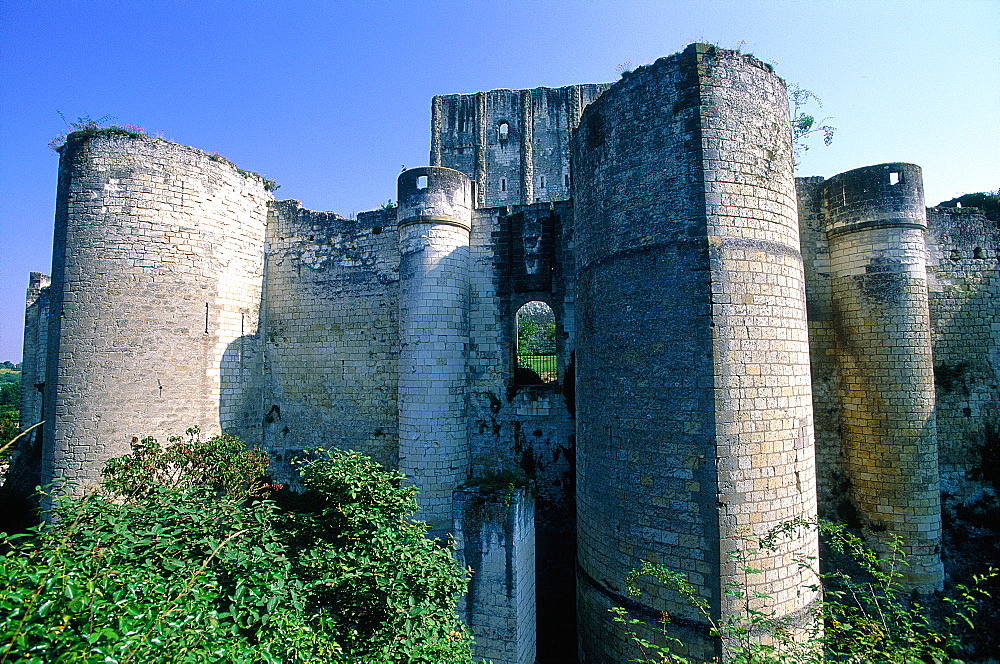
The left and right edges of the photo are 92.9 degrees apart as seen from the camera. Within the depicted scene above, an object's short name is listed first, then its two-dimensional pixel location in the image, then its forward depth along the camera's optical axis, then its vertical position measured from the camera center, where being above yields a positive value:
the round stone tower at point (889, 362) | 8.42 +0.09
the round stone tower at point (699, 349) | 6.34 +0.27
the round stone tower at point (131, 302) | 9.23 +1.45
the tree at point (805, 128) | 9.90 +5.07
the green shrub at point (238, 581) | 3.02 -1.81
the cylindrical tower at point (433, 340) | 9.43 +0.62
